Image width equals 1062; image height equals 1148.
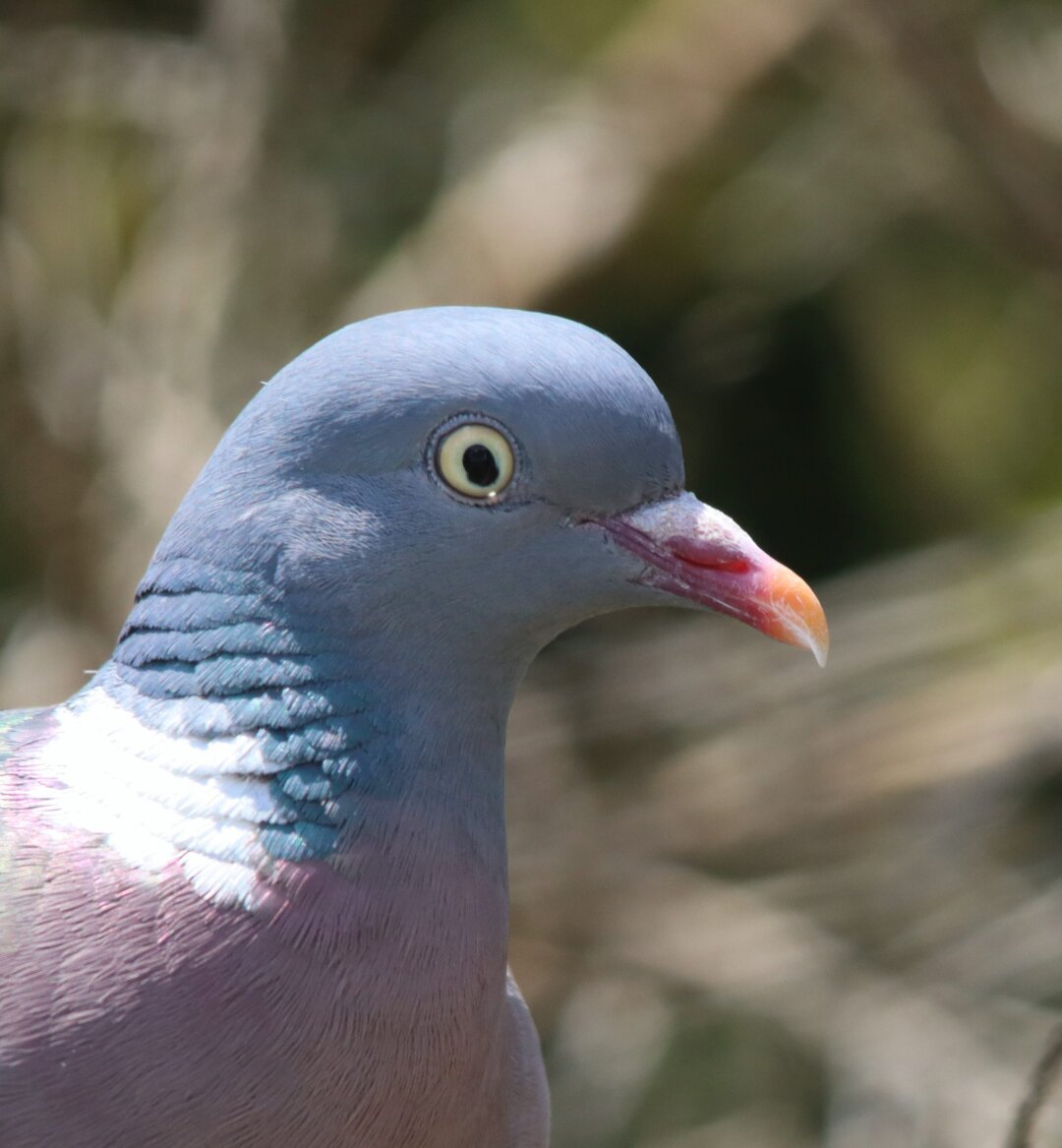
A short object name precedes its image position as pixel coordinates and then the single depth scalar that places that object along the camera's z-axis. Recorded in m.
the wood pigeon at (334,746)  3.61
